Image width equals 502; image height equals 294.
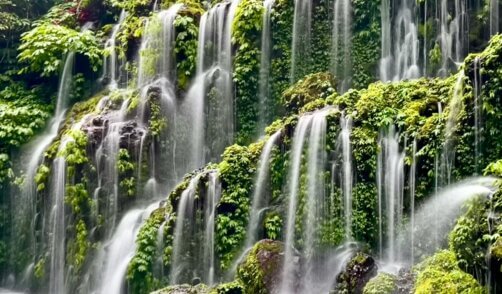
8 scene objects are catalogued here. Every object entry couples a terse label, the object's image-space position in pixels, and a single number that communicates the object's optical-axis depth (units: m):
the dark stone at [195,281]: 12.19
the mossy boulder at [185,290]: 10.39
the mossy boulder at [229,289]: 10.38
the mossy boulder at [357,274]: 9.52
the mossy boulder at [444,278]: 7.75
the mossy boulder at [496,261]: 7.44
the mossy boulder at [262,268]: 10.31
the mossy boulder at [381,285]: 8.58
